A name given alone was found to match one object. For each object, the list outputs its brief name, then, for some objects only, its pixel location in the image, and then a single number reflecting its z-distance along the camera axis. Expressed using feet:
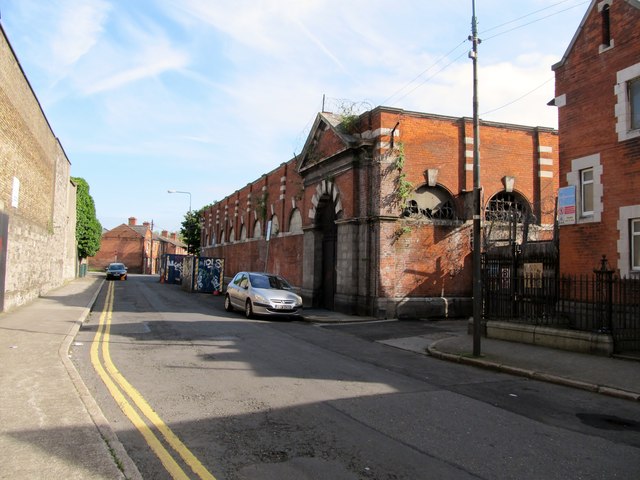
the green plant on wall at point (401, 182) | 59.98
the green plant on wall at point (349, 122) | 65.05
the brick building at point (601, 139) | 37.09
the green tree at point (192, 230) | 206.90
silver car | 56.03
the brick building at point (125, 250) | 274.77
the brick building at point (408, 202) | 60.23
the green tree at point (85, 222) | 156.33
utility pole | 34.68
